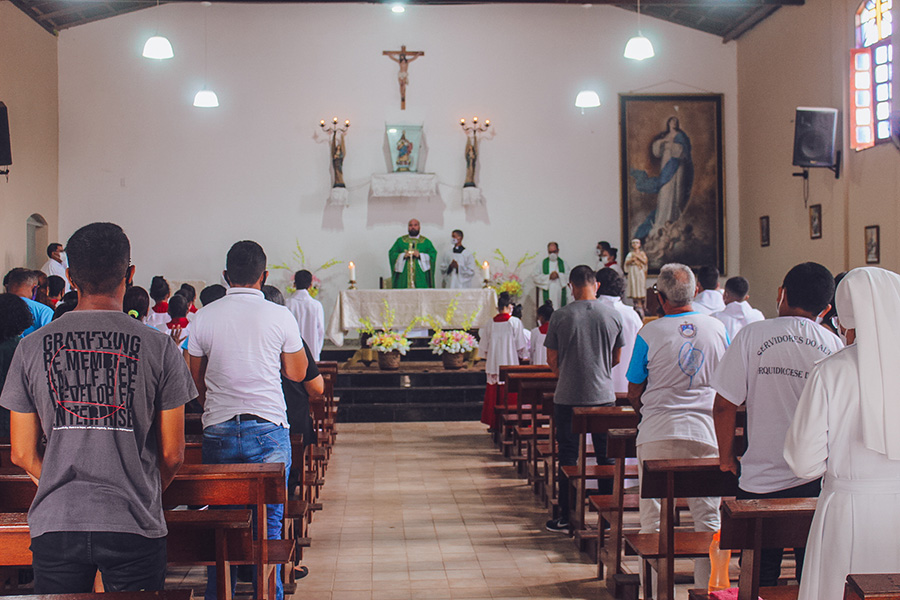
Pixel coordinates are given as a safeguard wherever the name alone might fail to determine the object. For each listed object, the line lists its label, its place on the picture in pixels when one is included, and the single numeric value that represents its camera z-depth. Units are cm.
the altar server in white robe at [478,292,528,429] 897
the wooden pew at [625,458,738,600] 339
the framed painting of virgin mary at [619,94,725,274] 1502
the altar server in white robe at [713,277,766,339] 693
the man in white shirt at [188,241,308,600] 347
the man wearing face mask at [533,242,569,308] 1453
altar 1266
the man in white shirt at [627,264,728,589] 385
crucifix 1476
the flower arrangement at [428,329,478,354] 1103
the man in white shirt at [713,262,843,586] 298
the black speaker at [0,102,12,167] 1109
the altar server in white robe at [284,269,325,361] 915
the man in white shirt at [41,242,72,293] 1213
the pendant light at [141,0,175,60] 1029
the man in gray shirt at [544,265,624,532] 516
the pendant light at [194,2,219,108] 1264
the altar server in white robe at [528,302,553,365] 836
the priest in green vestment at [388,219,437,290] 1427
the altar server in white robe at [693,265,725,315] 744
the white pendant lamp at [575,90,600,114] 1288
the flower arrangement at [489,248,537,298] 1421
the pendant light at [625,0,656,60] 1024
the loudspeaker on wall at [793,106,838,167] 1134
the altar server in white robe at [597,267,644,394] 546
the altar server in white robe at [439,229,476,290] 1452
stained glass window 1049
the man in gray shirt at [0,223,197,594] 215
